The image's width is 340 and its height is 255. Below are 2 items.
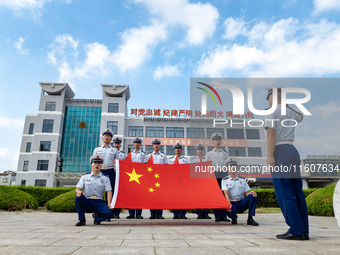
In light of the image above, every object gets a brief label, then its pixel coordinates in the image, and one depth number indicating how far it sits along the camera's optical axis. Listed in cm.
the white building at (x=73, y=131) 3709
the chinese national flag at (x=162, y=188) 534
